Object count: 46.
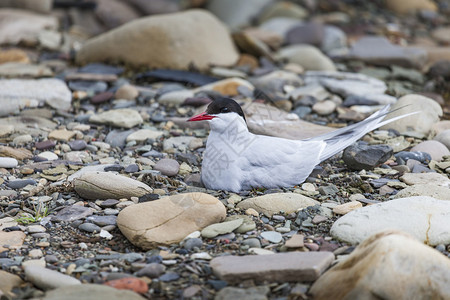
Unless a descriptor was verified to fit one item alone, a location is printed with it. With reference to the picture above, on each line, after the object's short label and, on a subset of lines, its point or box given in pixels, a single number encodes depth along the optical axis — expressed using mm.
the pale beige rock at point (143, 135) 12023
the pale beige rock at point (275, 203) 8727
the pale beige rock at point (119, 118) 12719
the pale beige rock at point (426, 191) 9242
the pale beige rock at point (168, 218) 7844
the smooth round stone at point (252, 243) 7766
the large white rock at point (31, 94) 13477
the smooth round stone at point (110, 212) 8711
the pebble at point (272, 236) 7920
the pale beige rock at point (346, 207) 8719
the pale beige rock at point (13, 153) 10898
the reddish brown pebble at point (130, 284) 6691
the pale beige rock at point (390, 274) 6277
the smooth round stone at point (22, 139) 11594
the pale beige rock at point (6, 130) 11842
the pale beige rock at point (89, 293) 6223
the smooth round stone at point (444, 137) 11758
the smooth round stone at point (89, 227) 8266
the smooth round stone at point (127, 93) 14414
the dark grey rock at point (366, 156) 10500
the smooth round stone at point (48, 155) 11094
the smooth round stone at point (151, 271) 7043
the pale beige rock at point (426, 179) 9992
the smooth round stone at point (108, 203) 8937
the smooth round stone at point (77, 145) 11609
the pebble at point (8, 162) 10437
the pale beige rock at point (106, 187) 9133
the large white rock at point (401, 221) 7871
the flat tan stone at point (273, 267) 6805
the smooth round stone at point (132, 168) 10320
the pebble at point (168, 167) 10320
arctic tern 9328
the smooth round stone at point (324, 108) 14016
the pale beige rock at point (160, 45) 16547
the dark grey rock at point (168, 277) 6980
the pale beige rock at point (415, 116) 12539
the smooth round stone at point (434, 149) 11305
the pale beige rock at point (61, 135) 11930
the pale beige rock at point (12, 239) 7829
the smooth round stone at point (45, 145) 11492
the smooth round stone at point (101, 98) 14242
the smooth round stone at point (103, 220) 8403
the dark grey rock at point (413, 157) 11116
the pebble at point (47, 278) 6758
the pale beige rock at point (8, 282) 6702
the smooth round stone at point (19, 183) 9727
